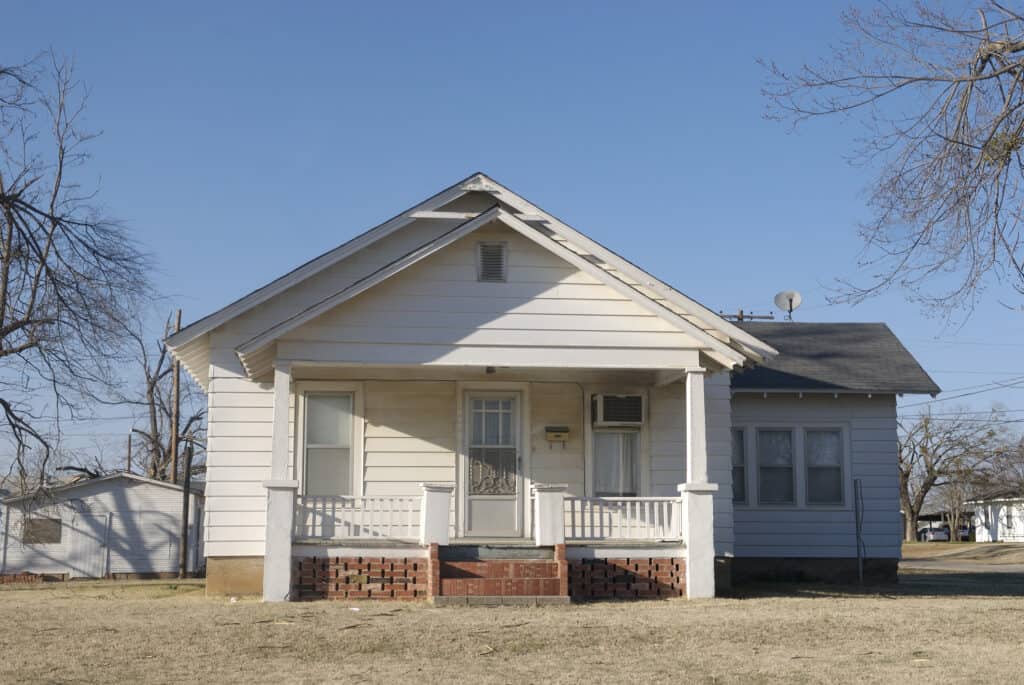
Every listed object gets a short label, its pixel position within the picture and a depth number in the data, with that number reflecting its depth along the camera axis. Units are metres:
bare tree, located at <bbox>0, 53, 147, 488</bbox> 21.12
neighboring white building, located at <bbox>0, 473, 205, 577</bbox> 34.91
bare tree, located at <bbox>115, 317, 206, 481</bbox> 52.09
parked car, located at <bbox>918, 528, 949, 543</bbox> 85.89
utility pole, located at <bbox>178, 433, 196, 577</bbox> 31.00
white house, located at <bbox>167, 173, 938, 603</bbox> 15.36
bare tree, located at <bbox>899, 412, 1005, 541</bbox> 70.25
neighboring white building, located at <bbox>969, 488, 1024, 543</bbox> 68.45
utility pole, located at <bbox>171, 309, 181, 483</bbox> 40.72
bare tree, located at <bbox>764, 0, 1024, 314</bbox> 9.28
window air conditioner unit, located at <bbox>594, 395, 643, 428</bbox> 17.67
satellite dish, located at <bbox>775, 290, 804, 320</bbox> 25.64
